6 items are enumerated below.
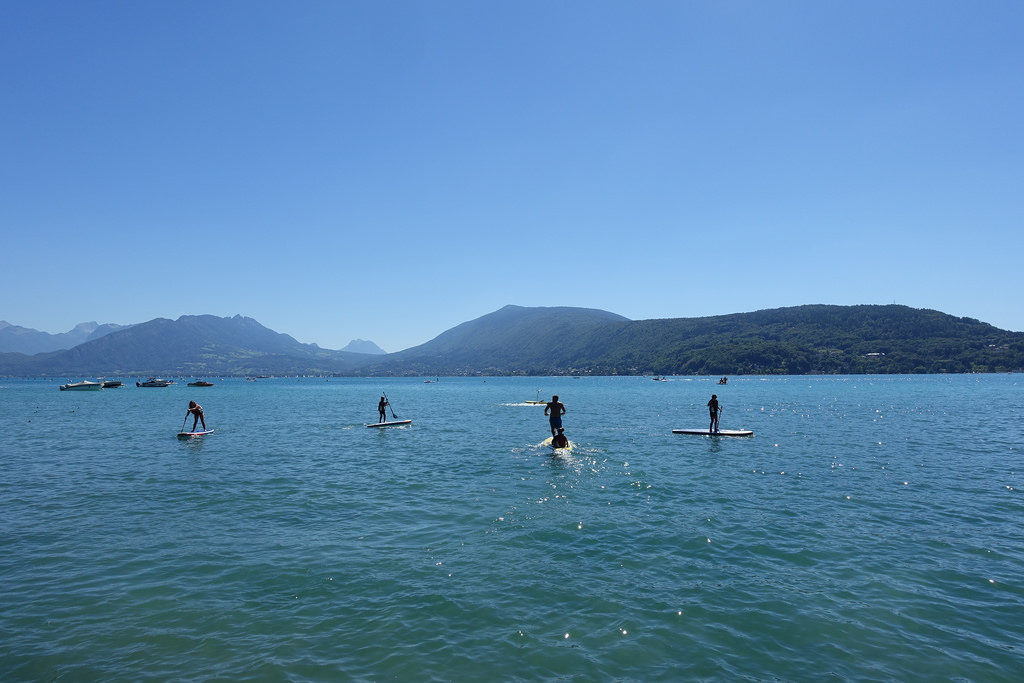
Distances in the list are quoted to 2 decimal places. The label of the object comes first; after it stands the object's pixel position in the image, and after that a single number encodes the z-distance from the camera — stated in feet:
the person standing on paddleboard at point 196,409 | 142.88
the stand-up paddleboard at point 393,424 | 165.89
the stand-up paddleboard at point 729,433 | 132.26
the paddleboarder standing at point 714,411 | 133.10
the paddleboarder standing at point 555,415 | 113.29
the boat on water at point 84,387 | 561.02
